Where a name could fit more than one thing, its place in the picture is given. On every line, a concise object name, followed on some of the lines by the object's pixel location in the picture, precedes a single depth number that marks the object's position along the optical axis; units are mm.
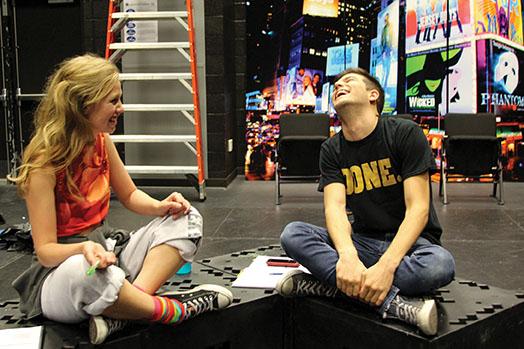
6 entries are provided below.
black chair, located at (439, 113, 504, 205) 5426
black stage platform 1856
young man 2086
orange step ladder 5613
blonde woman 1811
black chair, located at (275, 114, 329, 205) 5512
